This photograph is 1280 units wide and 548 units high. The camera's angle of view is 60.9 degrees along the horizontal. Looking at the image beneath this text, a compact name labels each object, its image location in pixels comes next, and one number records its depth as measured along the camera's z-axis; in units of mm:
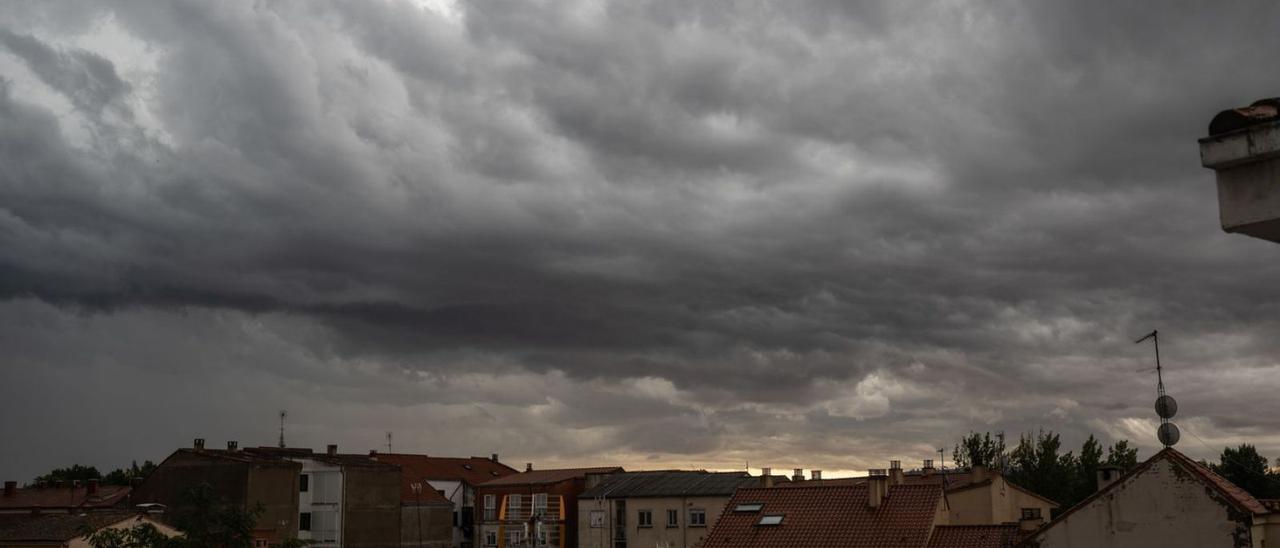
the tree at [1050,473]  88625
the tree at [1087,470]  89938
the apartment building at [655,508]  81688
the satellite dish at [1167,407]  35188
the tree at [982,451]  107000
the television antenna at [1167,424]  35094
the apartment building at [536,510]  89900
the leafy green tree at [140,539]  33625
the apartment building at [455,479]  106438
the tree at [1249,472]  93188
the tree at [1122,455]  96188
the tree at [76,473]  154600
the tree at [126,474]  143300
